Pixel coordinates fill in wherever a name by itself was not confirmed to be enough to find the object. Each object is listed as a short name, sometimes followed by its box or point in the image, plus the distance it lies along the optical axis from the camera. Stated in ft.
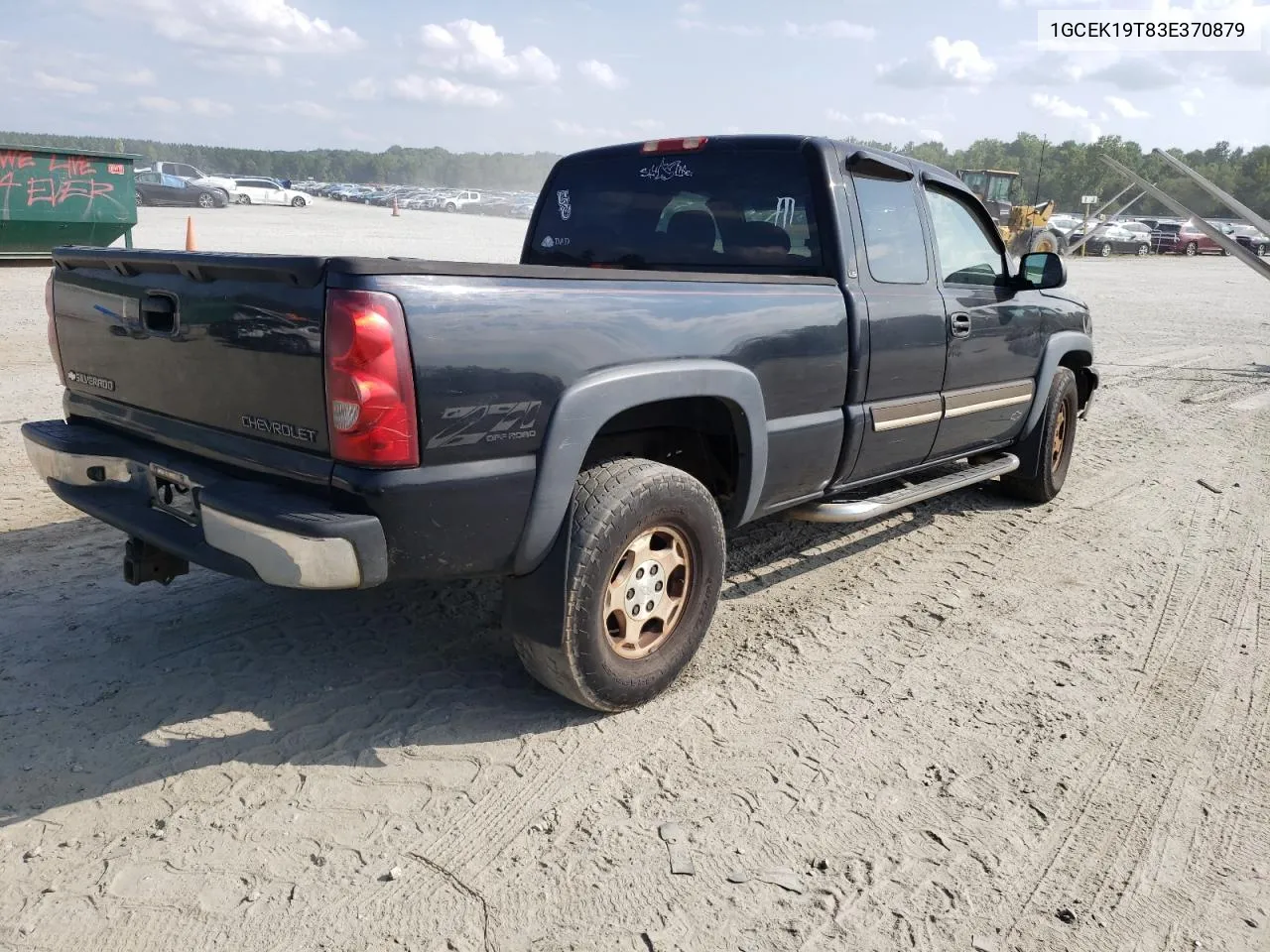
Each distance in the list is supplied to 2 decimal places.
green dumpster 44.57
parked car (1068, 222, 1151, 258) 124.26
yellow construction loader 85.79
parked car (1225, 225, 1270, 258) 125.08
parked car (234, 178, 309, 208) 132.05
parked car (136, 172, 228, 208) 110.83
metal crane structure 33.42
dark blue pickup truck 8.39
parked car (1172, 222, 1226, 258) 136.15
